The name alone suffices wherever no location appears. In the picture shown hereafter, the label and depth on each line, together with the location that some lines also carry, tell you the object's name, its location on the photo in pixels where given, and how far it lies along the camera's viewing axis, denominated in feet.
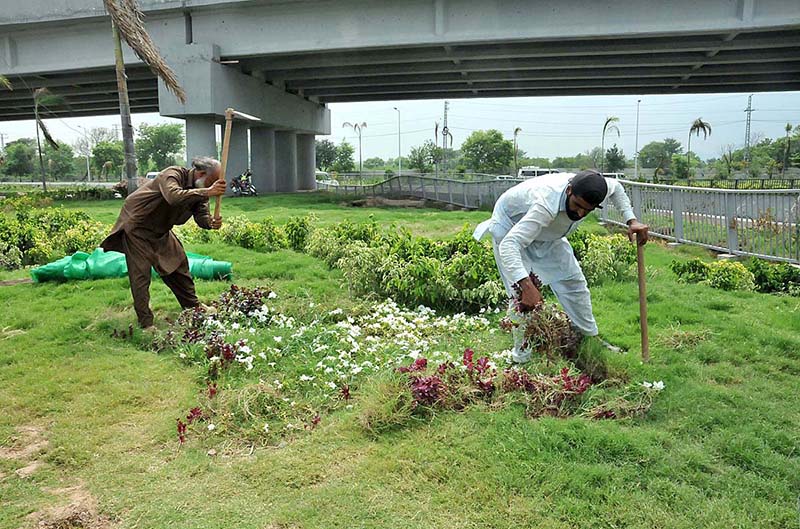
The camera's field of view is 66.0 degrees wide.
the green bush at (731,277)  23.17
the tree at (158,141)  233.14
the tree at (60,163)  249.51
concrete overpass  54.24
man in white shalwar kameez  13.16
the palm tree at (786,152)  146.72
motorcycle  74.74
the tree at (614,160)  165.84
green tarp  25.43
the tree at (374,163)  359.05
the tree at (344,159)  219.00
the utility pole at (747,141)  188.88
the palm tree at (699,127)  136.44
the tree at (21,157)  212.43
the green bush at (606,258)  23.71
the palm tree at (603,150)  128.67
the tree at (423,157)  198.70
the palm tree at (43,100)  77.22
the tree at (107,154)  214.07
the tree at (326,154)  219.00
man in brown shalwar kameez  18.11
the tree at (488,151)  190.80
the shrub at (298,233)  32.31
